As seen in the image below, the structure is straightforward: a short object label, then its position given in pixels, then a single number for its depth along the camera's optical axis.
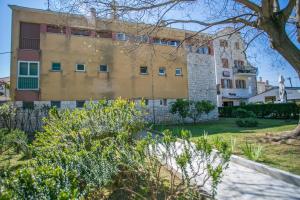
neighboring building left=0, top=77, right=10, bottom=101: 26.42
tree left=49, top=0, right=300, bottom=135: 9.08
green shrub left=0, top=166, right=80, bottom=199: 2.36
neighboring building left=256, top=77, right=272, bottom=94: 73.22
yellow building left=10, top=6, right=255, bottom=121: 19.03
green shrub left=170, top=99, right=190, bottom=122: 21.24
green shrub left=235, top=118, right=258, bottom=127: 16.55
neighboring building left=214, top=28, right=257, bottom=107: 43.22
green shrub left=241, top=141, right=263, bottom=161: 6.91
